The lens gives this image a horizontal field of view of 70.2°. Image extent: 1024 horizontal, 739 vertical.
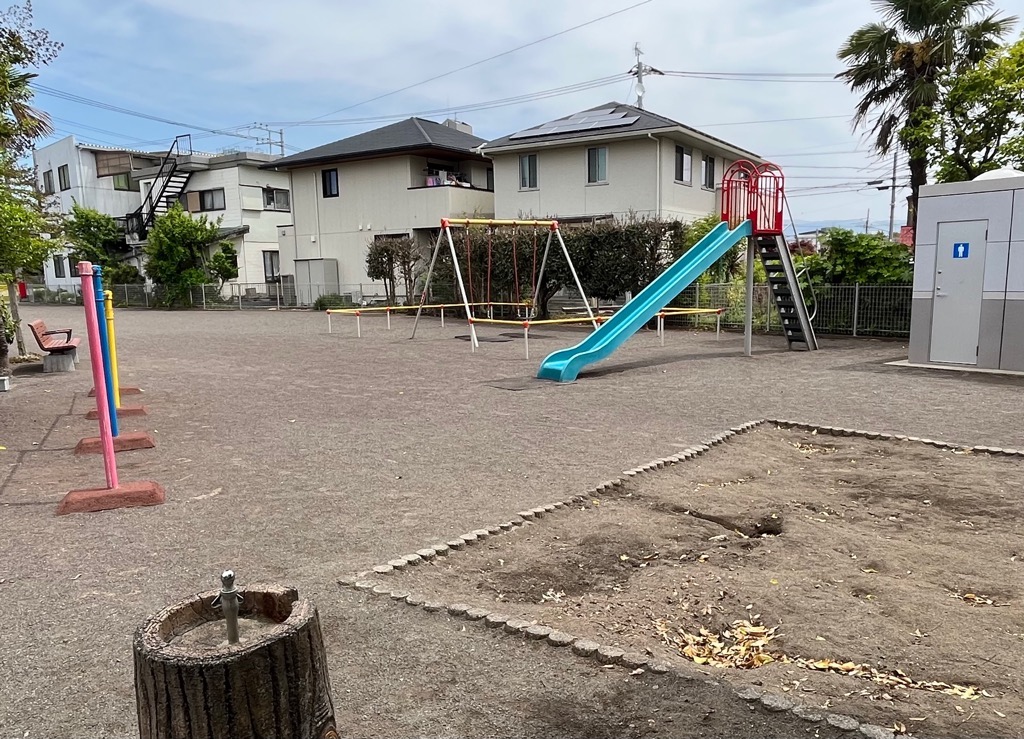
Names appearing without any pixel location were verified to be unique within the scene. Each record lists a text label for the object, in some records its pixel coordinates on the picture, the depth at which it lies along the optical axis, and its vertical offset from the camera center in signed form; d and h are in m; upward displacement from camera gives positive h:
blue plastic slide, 10.62 -0.67
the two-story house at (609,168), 22.66 +3.32
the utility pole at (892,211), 46.95 +3.68
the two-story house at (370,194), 27.38 +3.02
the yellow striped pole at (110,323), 7.41 -0.48
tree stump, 1.62 -0.92
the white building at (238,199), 35.91 +3.82
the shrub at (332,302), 28.91 -1.16
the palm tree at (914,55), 16.94 +4.93
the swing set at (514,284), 14.69 -0.38
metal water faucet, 1.71 -0.78
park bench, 11.98 -1.21
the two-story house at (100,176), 42.16 +5.80
